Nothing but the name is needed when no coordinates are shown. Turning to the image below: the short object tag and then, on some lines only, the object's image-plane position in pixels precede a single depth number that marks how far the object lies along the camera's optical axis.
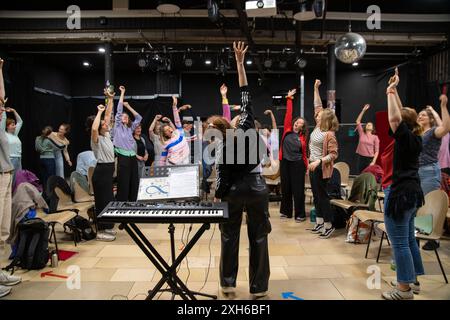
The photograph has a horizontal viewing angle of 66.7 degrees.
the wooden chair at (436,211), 3.08
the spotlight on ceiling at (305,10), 5.98
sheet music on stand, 2.73
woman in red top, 5.33
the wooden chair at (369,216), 3.67
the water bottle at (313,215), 5.40
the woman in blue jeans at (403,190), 2.54
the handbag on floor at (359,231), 4.35
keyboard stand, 2.39
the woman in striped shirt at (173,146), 5.25
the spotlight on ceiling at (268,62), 8.43
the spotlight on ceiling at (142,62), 8.16
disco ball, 4.96
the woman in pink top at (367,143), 8.03
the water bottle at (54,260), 3.58
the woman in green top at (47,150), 7.15
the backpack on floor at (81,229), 4.57
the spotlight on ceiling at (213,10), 5.95
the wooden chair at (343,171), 6.17
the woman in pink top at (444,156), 4.90
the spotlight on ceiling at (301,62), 8.05
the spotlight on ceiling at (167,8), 6.82
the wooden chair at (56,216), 3.71
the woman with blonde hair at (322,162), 4.36
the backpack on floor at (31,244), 3.50
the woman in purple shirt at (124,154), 4.75
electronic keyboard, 2.19
